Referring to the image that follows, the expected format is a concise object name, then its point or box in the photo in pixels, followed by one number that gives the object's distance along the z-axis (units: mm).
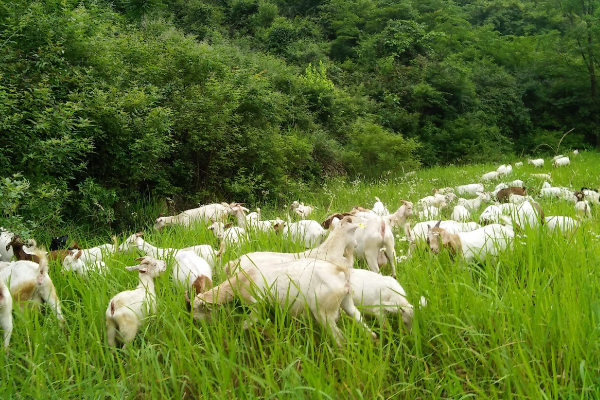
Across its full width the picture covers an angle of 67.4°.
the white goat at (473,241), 3523
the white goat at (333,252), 2855
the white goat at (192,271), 3020
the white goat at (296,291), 2324
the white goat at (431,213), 6191
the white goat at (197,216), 6820
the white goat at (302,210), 6730
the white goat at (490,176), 12586
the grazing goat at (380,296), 2535
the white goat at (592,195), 7107
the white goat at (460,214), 6089
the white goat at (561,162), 14595
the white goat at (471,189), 10197
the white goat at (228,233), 4406
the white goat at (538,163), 15192
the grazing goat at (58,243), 5586
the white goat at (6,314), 2537
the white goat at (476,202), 7812
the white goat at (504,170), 13524
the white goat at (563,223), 3978
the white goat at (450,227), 4480
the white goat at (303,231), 4605
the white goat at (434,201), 7700
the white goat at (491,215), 4805
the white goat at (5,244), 4680
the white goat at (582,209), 5307
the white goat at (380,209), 6426
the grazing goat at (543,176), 11038
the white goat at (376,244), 3576
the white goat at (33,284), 3107
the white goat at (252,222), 5184
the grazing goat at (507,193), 7855
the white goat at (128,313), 2629
